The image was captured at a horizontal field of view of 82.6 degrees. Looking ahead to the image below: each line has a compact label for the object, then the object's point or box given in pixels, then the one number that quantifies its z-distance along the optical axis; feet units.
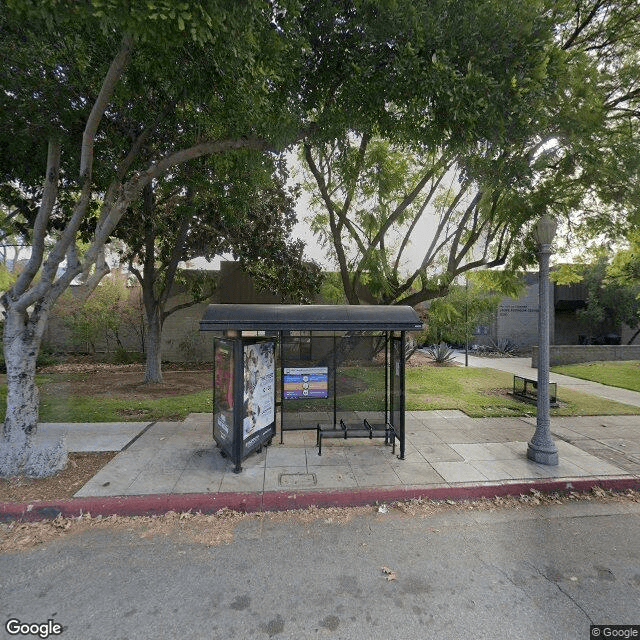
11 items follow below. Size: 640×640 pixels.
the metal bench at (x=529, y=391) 32.74
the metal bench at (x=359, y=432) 21.11
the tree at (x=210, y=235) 34.63
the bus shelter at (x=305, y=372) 18.72
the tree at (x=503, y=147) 18.03
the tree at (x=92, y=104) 16.25
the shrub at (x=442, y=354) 62.34
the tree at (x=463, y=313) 65.21
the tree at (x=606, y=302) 85.74
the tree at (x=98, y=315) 57.41
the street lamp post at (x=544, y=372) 19.83
